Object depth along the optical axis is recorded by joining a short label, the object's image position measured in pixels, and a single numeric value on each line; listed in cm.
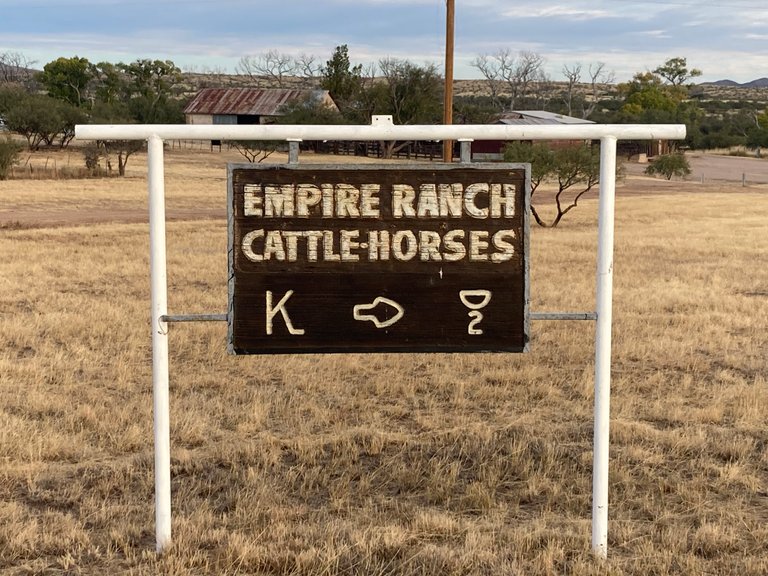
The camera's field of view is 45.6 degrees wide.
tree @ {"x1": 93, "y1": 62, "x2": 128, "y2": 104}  8688
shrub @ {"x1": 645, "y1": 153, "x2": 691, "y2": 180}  5256
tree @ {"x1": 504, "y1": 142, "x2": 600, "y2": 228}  2803
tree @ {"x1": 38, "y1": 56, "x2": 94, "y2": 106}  8894
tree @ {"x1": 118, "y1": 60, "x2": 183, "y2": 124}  7719
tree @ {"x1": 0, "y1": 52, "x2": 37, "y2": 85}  14130
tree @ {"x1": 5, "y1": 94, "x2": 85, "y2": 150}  5519
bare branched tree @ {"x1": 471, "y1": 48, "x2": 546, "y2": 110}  11956
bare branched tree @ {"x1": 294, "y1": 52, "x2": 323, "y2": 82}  13262
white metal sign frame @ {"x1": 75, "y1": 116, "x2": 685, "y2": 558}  394
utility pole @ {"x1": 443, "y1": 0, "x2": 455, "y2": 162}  2166
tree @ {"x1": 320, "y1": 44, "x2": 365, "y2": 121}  7569
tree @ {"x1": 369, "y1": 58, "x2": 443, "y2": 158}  6531
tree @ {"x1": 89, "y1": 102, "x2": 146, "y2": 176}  4319
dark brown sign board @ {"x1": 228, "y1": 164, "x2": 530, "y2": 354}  399
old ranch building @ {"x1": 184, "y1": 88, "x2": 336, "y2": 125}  7306
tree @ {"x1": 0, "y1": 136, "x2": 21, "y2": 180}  3731
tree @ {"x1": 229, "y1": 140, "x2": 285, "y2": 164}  4282
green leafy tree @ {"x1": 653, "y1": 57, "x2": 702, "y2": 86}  12900
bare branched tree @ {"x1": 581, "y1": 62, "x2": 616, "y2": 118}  10998
